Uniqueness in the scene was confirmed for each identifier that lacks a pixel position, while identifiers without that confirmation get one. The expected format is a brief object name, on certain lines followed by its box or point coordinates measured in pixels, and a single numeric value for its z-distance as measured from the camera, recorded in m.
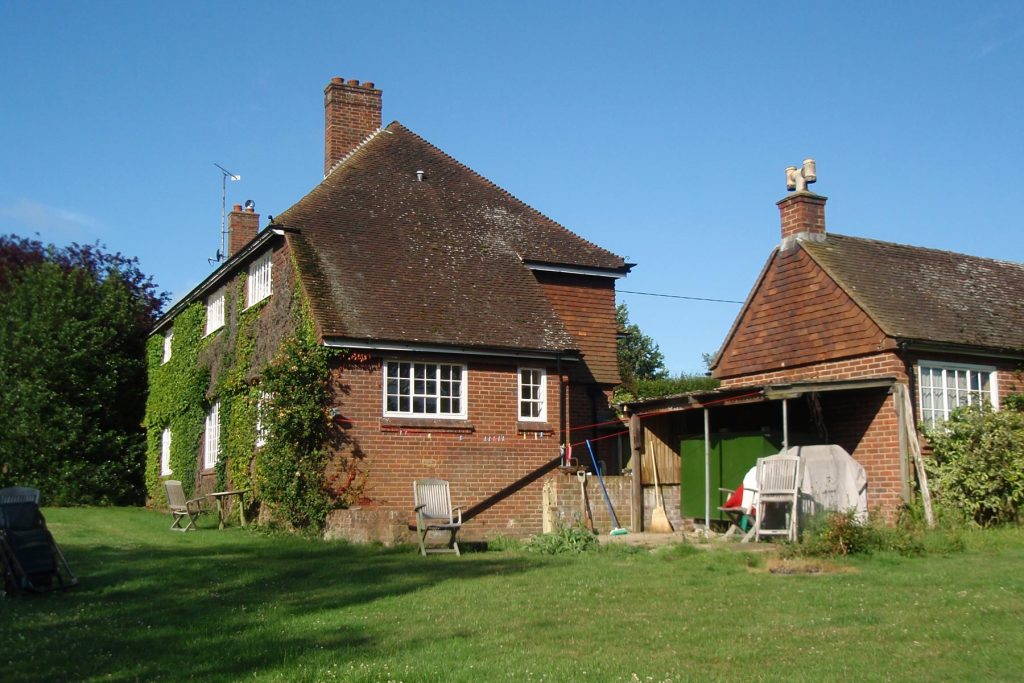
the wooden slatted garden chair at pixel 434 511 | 15.38
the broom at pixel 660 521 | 19.25
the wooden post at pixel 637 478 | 19.19
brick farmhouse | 19.11
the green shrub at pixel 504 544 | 16.27
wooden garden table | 20.41
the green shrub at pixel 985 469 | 16.47
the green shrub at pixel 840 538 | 13.08
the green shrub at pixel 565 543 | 15.14
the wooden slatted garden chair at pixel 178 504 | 20.14
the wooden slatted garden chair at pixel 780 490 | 15.05
